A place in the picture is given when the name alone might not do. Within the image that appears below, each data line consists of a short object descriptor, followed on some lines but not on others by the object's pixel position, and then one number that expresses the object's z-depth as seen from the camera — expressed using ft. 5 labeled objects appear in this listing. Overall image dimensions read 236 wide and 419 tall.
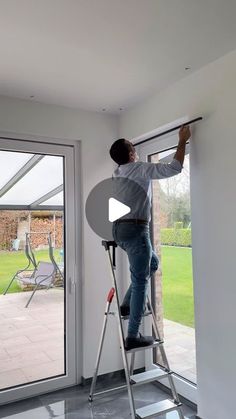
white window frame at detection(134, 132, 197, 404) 8.38
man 7.21
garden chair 9.59
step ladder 6.90
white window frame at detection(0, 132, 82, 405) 9.53
